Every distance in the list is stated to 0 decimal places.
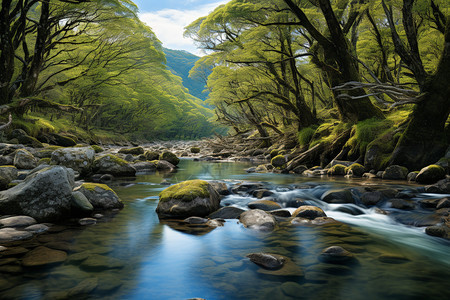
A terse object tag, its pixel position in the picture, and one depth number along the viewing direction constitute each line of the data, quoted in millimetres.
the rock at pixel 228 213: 4492
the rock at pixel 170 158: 13527
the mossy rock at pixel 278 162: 11164
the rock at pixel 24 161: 8344
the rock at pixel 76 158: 8305
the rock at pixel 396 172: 7254
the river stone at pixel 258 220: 3933
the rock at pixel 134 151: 16500
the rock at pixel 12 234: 3162
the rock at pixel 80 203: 4324
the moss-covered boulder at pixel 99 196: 4875
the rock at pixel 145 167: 11133
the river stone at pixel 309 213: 4488
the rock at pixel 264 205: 4973
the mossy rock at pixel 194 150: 24939
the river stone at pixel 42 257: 2662
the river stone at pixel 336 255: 2863
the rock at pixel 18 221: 3562
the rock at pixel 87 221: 3996
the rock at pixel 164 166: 12086
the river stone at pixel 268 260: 2697
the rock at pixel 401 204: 4703
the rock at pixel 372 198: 5160
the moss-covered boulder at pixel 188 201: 4488
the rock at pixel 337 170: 8871
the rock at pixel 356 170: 8414
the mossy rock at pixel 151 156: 14576
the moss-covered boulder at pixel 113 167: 9102
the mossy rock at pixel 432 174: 6438
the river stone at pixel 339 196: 5355
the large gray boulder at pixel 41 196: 3883
